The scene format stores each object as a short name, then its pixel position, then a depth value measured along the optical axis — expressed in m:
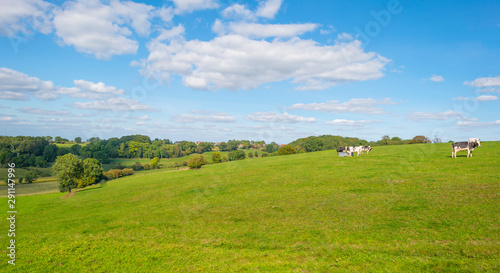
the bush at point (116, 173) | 87.85
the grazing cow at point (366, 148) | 41.78
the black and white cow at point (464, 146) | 25.97
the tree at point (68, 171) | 45.94
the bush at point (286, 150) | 94.69
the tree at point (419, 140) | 72.75
